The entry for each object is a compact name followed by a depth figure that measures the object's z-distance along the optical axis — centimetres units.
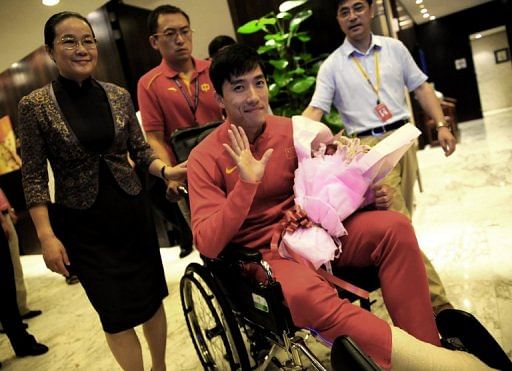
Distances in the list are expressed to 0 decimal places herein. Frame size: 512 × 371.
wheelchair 107
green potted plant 323
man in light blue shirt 202
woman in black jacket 138
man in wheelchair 101
